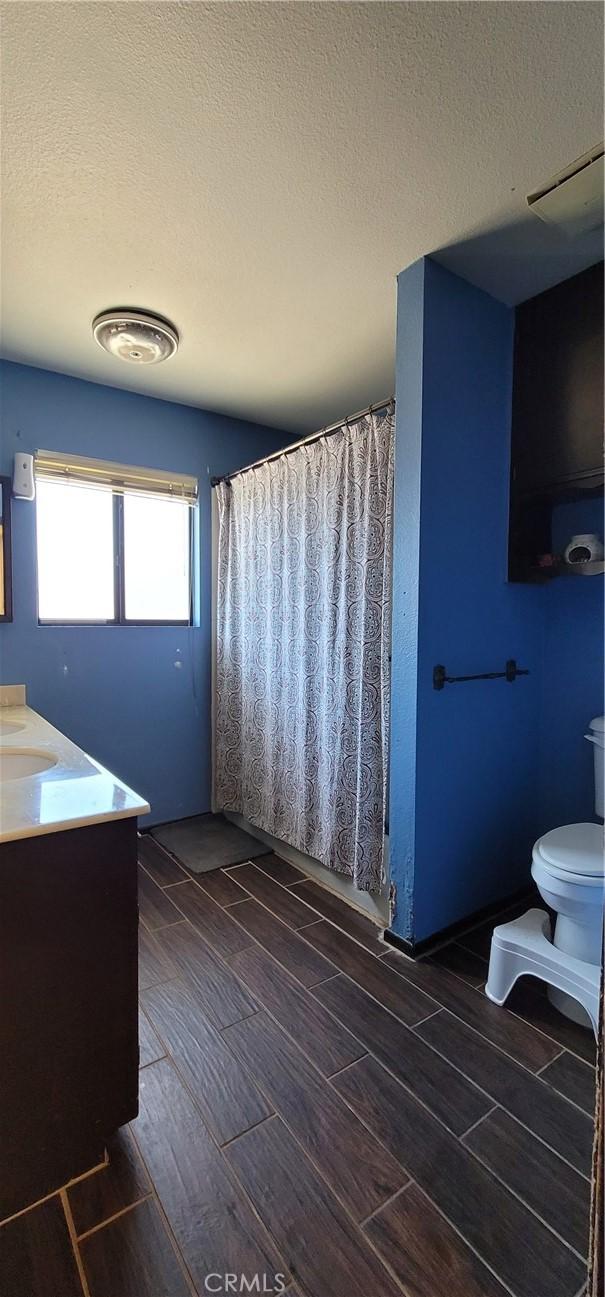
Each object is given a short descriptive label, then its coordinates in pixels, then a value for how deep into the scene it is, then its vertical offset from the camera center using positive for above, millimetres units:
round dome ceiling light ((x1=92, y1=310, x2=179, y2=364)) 1985 +1182
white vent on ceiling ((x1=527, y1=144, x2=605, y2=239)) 1343 +1220
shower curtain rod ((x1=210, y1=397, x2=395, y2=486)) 1935 +849
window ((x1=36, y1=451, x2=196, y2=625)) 2551 +458
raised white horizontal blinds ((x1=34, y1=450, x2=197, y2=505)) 2477 +803
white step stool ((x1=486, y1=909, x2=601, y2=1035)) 1468 -1014
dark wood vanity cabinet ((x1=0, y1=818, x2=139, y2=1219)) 1016 -794
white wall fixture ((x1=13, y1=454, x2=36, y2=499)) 2336 +702
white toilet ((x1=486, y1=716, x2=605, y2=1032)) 1484 -973
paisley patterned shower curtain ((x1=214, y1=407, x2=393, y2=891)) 2016 -79
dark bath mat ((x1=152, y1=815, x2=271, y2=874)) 2566 -1158
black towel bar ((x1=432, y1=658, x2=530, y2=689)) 1812 -180
